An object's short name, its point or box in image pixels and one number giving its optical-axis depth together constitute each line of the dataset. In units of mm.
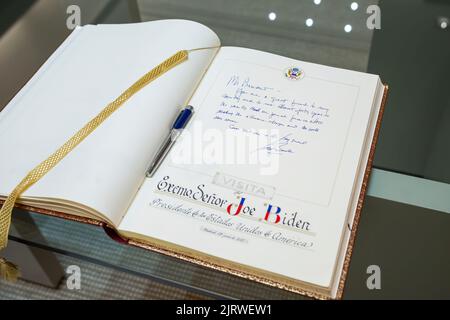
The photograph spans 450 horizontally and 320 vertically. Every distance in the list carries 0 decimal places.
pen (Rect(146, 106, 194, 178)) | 499
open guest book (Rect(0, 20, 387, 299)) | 443
